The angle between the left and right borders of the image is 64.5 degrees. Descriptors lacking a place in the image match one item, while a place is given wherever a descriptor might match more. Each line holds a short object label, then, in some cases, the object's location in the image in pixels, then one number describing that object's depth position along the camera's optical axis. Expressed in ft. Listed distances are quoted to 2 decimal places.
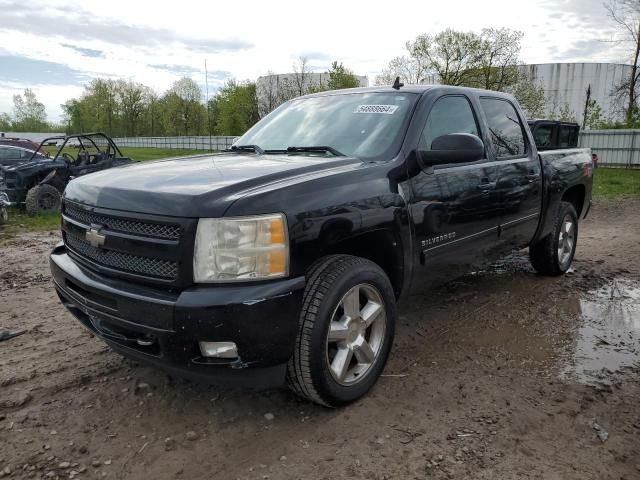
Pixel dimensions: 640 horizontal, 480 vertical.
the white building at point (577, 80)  153.58
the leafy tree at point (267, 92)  171.01
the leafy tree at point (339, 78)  132.87
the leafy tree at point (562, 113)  118.44
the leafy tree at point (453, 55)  116.16
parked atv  33.37
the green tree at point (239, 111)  169.17
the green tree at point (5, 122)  293.04
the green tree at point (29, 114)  298.15
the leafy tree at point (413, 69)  126.93
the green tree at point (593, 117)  97.66
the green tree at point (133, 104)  237.04
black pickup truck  7.63
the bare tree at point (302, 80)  166.61
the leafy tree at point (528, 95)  109.60
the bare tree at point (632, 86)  86.07
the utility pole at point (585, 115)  96.32
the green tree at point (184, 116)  201.98
